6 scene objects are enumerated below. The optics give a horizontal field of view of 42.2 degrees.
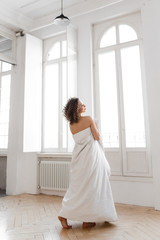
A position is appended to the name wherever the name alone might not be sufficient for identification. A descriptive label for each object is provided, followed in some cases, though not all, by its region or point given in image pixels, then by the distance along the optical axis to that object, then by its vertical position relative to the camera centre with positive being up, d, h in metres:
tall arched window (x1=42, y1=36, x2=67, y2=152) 4.63 +1.19
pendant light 3.56 +2.17
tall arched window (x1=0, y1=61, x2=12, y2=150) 5.01 +1.12
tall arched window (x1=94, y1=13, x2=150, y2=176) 3.72 +0.99
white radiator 4.07 -0.57
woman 2.39 -0.38
